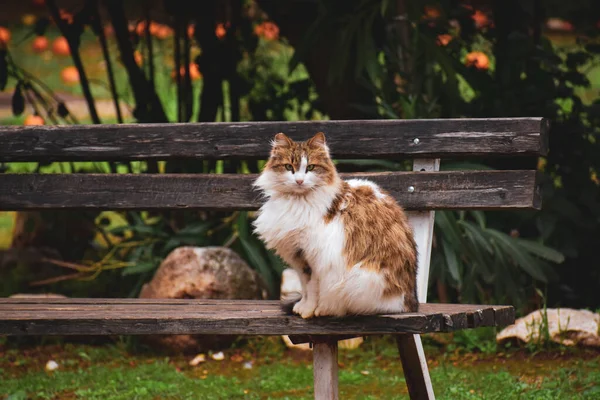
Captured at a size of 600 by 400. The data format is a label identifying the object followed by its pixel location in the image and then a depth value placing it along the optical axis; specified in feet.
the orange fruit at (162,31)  51.53
